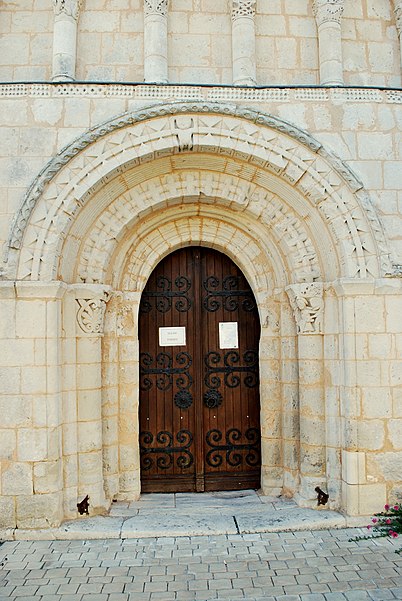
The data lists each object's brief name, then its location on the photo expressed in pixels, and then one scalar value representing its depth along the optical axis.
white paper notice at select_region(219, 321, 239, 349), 5.39
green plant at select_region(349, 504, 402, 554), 4.23
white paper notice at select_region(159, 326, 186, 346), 5.35
